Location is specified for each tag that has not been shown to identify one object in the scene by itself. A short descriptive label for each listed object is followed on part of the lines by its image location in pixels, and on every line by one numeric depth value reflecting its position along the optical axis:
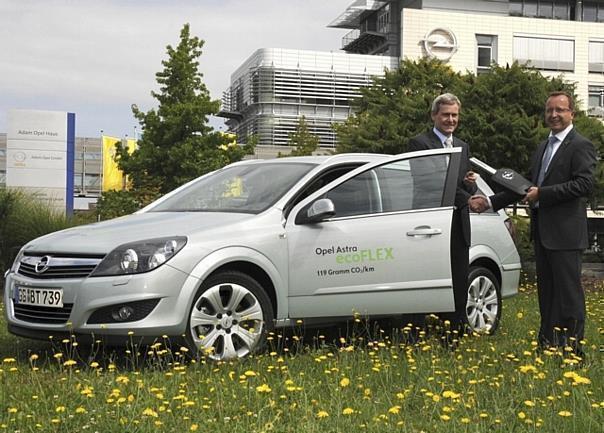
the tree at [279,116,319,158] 43.80
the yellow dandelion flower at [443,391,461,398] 3.96
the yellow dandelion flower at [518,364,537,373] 4.51
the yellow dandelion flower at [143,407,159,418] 3.63
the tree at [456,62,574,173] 17.31
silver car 5.20
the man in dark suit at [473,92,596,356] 5.50
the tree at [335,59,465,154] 18.95
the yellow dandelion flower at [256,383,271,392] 4.00
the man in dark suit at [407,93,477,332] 6.28
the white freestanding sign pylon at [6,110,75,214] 31.25
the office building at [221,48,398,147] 63.91
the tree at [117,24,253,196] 23.94
